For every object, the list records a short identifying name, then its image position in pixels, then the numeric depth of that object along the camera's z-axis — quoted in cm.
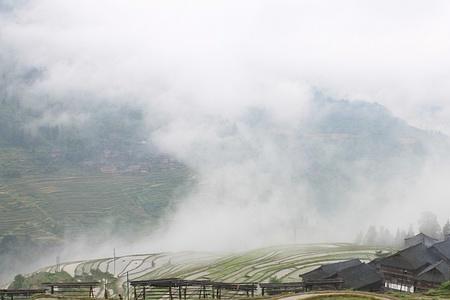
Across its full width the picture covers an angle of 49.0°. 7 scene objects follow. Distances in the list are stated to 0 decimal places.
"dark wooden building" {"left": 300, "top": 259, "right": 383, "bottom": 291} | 6469
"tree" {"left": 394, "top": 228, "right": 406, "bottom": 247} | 11928
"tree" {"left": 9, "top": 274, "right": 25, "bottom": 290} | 9822
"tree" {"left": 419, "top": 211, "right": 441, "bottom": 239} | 12174
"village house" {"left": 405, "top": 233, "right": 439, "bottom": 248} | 8986
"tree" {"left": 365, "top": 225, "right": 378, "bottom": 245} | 13312
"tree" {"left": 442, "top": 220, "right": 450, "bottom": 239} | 11241
